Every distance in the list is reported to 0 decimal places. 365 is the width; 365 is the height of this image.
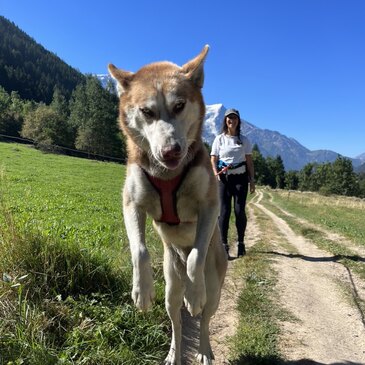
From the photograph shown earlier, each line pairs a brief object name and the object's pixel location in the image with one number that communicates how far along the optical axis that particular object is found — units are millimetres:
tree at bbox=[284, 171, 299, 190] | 121575
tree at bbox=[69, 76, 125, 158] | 76438
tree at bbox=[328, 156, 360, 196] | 92938
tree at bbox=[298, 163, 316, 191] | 112062
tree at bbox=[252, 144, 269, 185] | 115600
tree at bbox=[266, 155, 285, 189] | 124062
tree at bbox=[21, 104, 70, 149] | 75562
